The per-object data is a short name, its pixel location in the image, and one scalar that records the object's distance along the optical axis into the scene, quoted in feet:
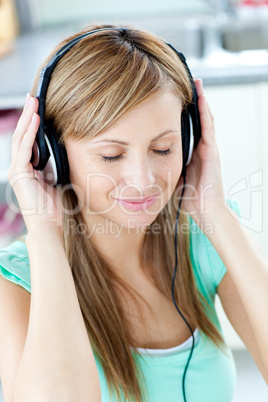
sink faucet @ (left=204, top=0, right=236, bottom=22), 7.23
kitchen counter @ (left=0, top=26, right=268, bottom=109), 5.46
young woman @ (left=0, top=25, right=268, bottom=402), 3.50
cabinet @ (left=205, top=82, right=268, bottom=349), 5.50
